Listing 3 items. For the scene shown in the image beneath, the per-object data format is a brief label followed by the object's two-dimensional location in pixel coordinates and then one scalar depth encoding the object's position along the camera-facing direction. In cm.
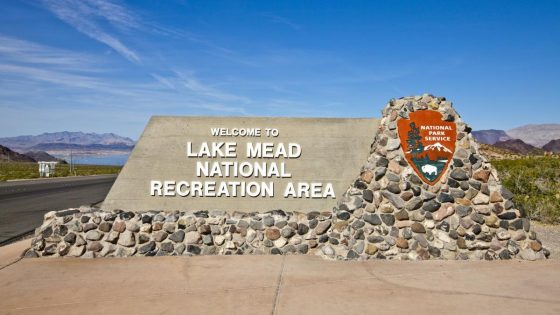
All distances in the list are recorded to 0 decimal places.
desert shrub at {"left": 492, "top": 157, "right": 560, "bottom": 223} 1279
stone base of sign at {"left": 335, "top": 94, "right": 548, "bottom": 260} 747
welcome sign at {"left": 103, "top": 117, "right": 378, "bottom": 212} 842
